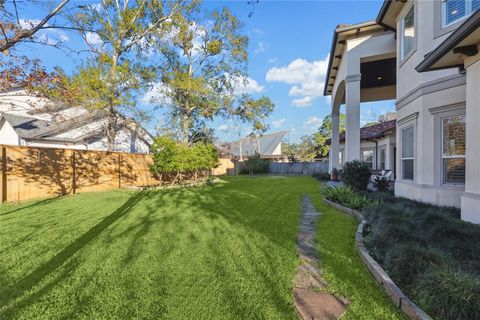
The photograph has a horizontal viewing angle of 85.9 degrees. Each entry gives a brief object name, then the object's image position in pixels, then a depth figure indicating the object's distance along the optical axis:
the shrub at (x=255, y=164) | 27.03
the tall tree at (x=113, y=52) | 13.04
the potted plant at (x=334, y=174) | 15.47
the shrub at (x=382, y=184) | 9.52
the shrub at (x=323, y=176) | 17.18
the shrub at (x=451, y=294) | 2.22
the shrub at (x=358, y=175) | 9.40
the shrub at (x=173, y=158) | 13.65
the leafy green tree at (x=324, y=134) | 33.81
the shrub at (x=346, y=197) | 6.86
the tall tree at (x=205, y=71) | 19.67
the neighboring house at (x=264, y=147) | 40.23
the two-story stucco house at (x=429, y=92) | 4.78
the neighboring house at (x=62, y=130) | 16.02
